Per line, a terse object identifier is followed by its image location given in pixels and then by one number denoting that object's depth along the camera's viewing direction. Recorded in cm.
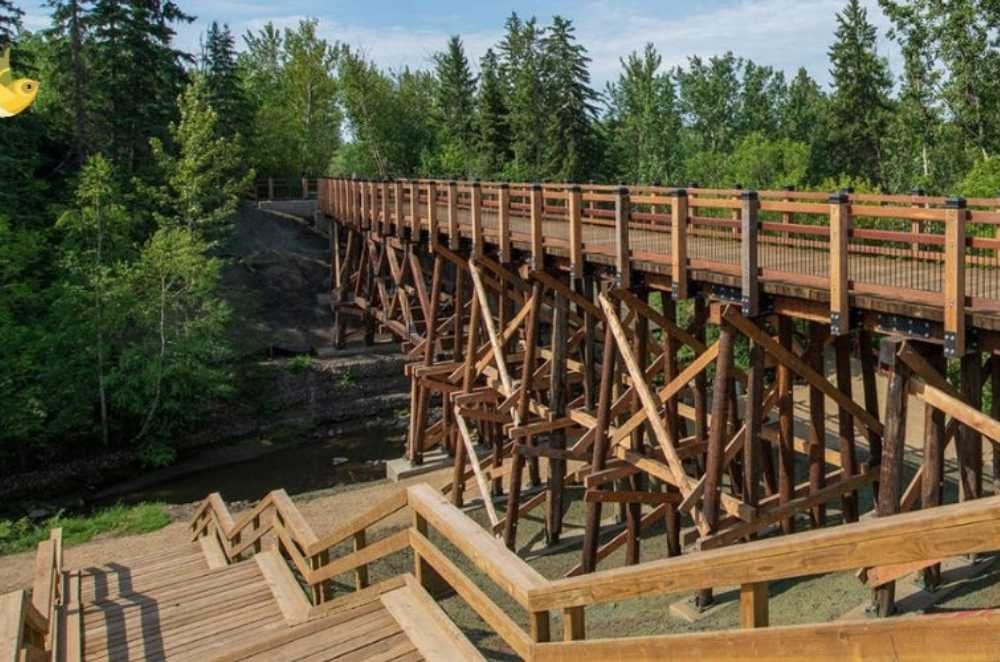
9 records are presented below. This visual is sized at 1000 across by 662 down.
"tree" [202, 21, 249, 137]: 3753
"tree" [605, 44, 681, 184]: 4369
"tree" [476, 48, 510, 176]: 4359
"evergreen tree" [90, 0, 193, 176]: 2806
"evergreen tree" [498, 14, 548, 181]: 4150
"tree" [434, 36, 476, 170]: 4966
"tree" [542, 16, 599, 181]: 4025
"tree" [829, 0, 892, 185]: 4384
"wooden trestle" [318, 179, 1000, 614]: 720
